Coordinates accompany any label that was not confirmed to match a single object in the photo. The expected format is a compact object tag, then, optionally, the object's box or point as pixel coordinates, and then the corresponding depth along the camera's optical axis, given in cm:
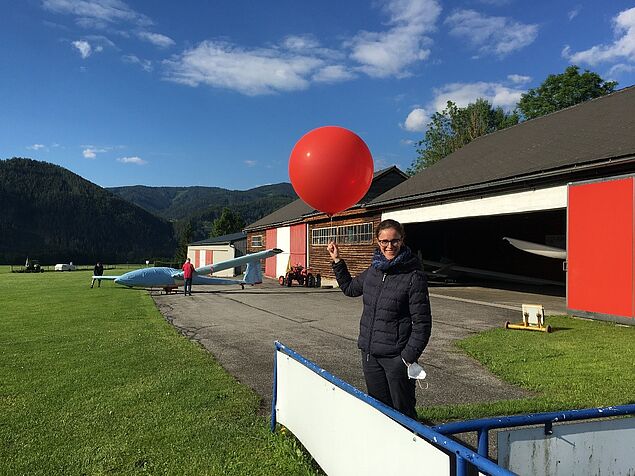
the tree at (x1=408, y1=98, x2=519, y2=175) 5200
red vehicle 2458
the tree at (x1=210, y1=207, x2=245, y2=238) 7041
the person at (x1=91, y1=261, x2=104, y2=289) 2520
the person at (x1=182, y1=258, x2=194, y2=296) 1903
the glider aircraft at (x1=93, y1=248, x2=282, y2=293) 2061
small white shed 4122
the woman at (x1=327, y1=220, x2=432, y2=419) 333
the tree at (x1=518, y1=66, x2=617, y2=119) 4212
